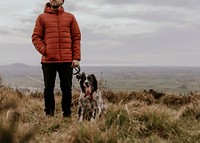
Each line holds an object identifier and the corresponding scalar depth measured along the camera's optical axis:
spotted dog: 7.24
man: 7.43
